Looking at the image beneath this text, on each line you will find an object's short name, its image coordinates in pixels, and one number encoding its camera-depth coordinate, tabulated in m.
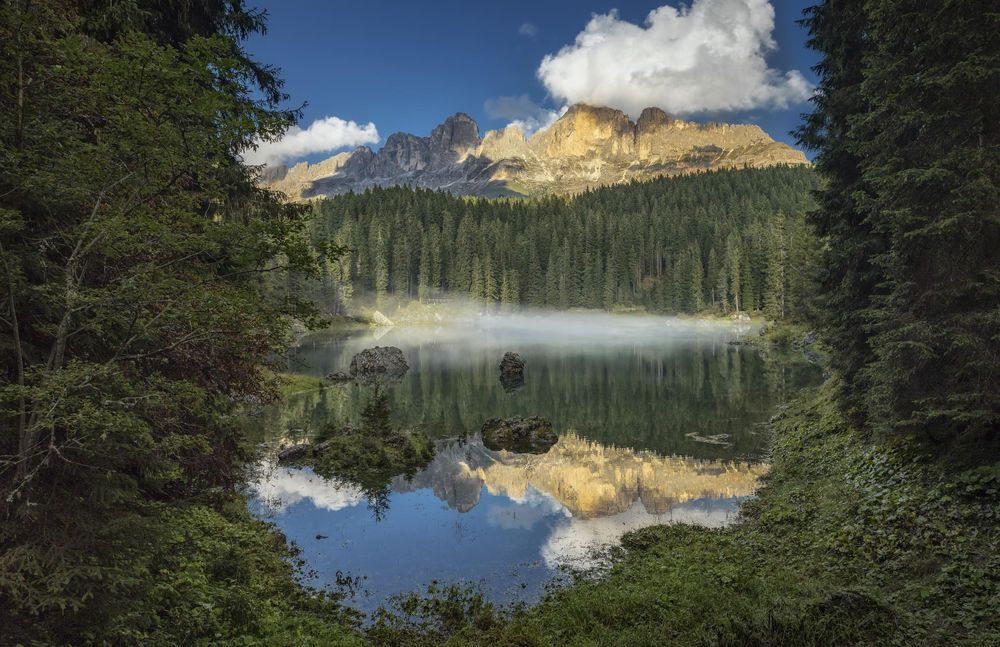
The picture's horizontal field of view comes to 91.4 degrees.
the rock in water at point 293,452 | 20.56
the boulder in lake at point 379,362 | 44.31
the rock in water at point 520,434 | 22.78
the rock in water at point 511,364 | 42.41
